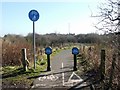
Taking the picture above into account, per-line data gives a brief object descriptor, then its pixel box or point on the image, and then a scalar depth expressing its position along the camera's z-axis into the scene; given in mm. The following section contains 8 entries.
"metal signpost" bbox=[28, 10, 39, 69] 8655
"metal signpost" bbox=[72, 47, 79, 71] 8909
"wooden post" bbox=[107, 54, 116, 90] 4593
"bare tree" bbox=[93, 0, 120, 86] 4363
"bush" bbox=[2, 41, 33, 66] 9337
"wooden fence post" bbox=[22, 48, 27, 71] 7986
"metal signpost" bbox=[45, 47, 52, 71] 8568
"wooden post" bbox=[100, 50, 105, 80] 6533
